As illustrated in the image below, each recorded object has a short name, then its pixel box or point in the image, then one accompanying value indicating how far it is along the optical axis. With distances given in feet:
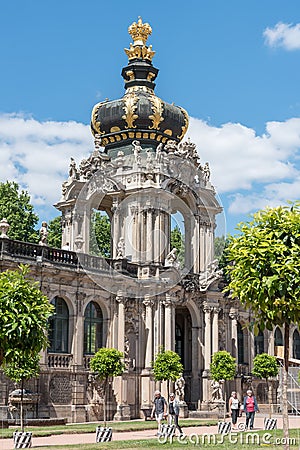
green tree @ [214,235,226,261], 168.55
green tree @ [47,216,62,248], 192.44
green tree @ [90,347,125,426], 118.73
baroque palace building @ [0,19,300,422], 129.39
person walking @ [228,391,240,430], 106.20
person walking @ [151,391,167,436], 100.73
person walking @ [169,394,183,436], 97.22
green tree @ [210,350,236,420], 143.84
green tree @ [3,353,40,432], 98.54
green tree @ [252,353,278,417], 152.35
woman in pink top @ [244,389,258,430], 102.63
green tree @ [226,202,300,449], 63.05
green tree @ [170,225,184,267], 220.43
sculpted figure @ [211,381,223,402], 150.20
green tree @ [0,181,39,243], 185.26
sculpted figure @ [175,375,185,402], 140.26
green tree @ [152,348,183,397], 130.00
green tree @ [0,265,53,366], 68.59
